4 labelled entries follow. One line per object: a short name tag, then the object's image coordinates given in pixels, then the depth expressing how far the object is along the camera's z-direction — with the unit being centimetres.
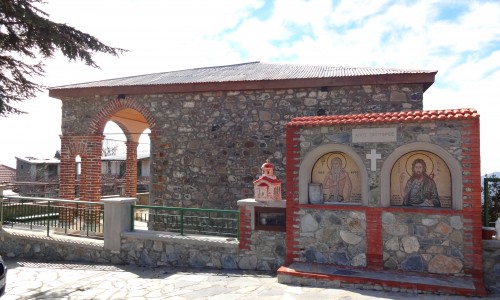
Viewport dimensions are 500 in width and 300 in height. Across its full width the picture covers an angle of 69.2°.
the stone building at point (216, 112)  884
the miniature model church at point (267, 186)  685
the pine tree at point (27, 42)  737
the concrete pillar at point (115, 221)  787
